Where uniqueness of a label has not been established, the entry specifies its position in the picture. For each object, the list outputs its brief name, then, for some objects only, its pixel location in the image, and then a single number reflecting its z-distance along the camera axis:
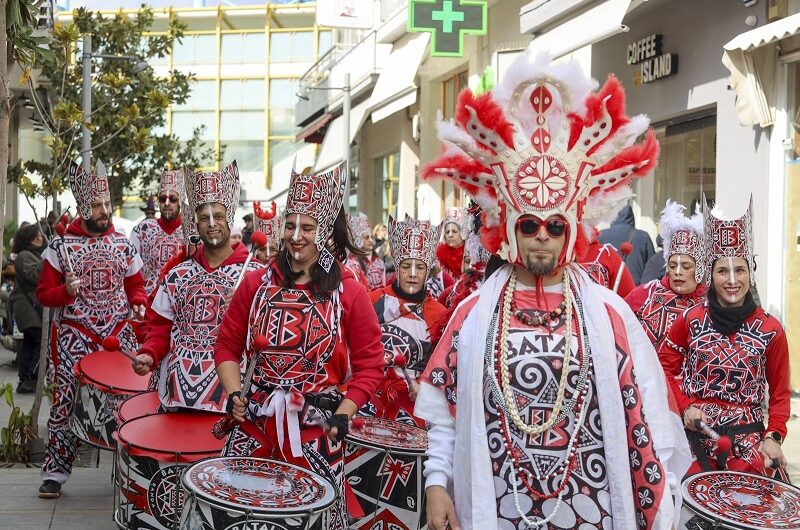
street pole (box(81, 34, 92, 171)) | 15.79
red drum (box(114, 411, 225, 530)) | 5.52
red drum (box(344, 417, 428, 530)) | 6.02
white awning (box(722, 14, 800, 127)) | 11.89
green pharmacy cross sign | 20.02
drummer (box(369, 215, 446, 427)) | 7.63
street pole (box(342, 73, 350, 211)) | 24.80
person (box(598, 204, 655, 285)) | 10.34
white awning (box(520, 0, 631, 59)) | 13.63
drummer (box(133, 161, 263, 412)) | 6.61
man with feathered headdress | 3.85
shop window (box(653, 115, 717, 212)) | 13.89
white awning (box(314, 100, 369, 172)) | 28.31
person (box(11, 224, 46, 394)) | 14.44
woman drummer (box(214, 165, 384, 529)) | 5.21
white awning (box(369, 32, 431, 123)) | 23.42
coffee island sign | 14.21
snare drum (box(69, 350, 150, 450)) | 7.27
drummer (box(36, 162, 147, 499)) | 8.16
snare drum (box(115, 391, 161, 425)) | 6.36
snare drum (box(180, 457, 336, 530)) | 4.32
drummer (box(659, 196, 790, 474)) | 6.01
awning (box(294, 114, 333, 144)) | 34.28
